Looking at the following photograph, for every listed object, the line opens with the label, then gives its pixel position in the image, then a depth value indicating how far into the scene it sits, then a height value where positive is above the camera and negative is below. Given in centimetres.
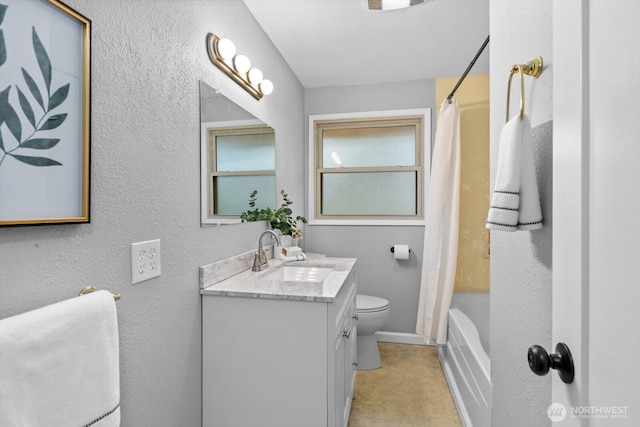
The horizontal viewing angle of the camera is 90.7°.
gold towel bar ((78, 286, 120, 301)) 80 -20
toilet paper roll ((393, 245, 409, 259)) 279 -36
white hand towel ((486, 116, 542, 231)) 74 +6
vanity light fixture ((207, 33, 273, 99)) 147 +75
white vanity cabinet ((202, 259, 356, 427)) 126 -61
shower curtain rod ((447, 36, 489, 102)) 185 +96
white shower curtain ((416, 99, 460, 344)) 248 -12
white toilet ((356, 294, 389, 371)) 228 -84
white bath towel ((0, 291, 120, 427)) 57 -31
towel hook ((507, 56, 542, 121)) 74 +35
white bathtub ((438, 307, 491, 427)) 150 -90
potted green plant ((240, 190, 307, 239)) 186 -3
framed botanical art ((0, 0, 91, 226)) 66 +23
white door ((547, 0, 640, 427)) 41 +0
